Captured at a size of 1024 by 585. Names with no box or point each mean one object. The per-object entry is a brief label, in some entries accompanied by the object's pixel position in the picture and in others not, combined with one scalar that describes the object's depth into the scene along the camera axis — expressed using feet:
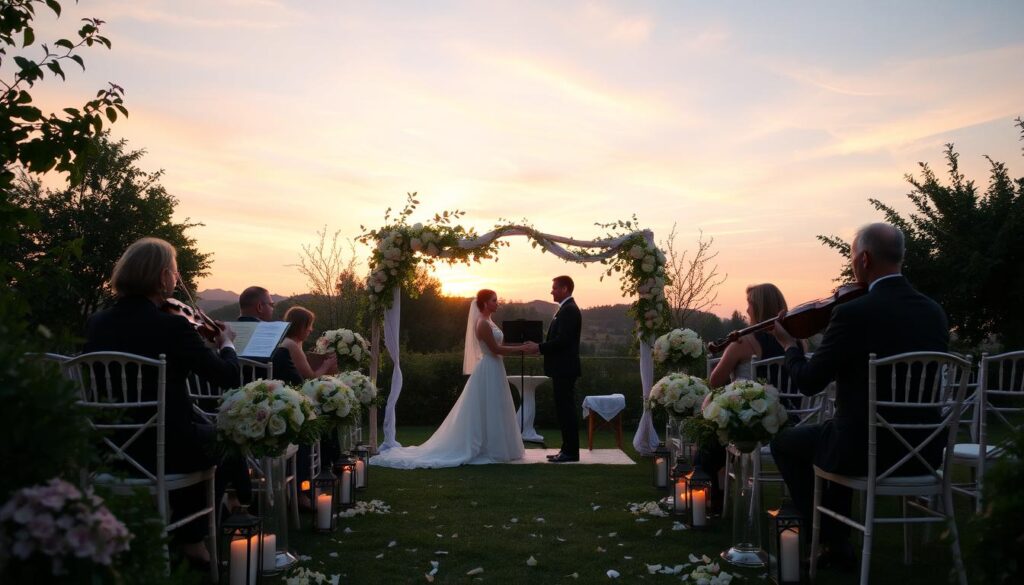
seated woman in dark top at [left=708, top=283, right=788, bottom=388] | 21.02
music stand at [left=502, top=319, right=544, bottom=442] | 39.37
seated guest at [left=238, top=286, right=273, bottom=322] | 25.02
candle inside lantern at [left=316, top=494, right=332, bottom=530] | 20.98
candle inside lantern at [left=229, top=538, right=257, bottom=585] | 14.76
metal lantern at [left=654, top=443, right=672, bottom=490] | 27.35
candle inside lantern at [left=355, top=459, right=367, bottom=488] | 28.63
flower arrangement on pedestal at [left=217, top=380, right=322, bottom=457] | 15.21
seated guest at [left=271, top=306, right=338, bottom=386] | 24.30
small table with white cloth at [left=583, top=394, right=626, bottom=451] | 42.16
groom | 37.55
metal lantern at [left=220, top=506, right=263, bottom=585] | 14.78
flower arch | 39.88
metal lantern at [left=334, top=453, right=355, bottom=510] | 24.43
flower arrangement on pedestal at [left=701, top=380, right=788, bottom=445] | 16.63
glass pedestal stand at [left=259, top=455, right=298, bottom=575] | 16.71
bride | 37.17
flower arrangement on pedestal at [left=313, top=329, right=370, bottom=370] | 31.83
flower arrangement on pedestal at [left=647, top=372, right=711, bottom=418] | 22.71
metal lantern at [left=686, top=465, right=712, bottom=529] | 21.43
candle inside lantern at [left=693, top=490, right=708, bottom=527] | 21.45
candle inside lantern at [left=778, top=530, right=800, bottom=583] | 15.46
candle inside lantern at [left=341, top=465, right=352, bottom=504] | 24.59
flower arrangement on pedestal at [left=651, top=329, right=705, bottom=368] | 28.81
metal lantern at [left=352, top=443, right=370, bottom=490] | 28.55
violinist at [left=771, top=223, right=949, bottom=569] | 14.51
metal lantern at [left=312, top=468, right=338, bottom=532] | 20.95
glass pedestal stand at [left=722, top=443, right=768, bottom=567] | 17.39
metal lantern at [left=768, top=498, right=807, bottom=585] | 15.46
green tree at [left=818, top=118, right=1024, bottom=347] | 47.98
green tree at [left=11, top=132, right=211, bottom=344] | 63.10
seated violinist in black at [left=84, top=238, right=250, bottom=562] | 14.80
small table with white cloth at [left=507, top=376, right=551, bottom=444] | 47.19
